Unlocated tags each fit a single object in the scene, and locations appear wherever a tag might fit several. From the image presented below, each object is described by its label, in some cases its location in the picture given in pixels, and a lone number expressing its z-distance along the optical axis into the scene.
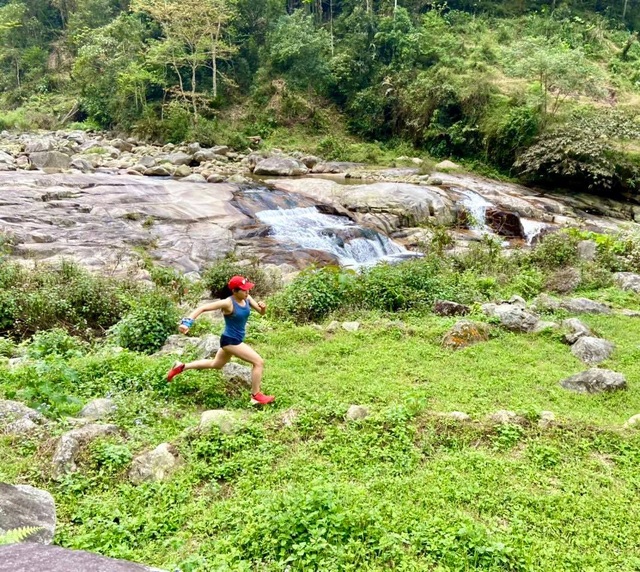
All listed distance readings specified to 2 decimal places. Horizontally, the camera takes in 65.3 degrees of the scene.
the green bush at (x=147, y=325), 6.95
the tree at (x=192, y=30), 24.89
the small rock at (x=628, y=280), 9.83
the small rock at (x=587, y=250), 11.16
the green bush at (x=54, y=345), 6.35
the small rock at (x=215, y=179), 19.06
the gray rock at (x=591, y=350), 6.64
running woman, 5.16
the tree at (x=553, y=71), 20.47
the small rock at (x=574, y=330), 7.14
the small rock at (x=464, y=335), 6.95
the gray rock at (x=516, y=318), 7.51
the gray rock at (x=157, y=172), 19.83
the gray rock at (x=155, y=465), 4.01
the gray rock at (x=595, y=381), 5.61
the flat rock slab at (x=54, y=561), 1.98
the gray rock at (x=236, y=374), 5.65
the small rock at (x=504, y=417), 4.81
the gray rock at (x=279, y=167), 21.45
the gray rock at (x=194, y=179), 18.80
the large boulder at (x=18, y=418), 4.46
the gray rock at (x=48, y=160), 19.45
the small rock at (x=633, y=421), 4.77
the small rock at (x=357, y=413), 4.84
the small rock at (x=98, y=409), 4.86
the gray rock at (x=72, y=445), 3.99
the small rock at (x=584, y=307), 8.52
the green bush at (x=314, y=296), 8.27
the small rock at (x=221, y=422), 4.56
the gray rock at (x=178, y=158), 21.75
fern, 2.18
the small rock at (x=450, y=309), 8.38
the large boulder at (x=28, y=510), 2.89
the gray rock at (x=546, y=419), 4.73
